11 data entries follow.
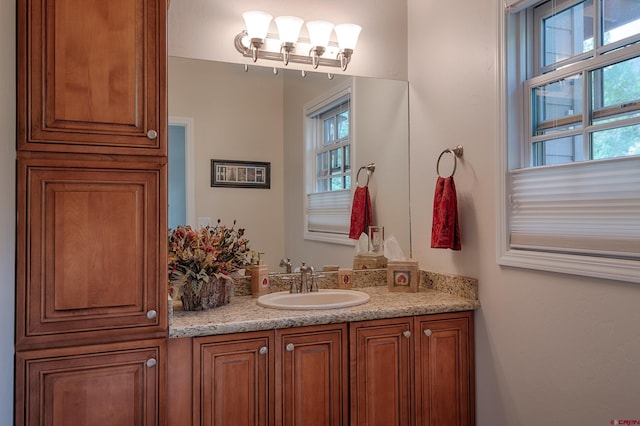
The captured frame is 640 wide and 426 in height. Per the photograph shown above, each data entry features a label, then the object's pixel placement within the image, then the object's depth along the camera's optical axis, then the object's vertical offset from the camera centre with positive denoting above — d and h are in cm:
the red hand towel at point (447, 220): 217 -3
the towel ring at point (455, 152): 224 +31
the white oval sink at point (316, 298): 217 -41
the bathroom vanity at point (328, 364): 172 -62
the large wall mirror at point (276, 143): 226 +39
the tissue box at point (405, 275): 238 -32
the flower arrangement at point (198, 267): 189 -22
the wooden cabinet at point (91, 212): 150 +1
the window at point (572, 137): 153 +30
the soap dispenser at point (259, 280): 226 -33
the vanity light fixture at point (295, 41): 228 +92
